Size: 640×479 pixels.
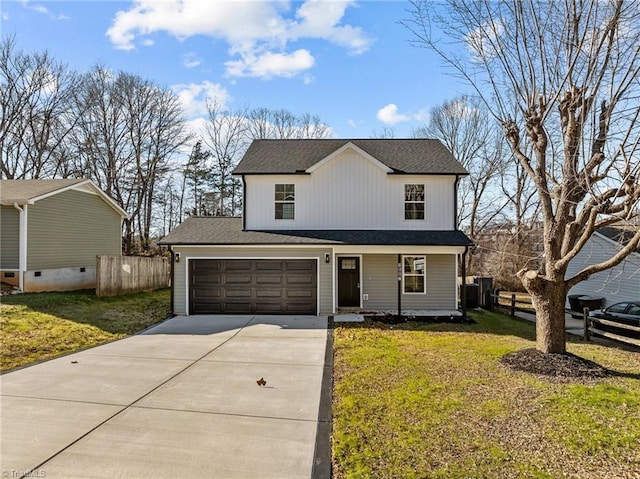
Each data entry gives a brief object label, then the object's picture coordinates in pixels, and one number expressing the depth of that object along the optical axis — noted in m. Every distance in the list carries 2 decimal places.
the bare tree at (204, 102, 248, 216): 31.48
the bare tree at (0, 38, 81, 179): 25.75
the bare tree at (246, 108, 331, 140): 33.34
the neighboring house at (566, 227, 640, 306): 15.05
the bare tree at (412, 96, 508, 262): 25.50
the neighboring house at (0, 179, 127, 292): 13.92
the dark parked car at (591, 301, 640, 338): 11.13
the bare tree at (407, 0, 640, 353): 6.26
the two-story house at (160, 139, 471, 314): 13.05
